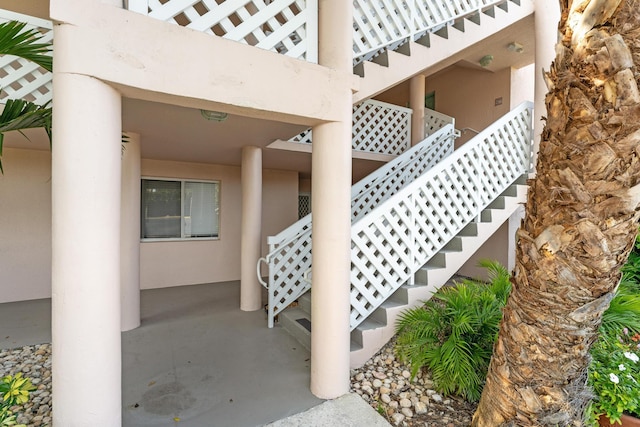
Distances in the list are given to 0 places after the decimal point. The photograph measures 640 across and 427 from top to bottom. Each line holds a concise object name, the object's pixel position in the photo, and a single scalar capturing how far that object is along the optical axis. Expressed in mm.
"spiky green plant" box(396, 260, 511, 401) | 2865
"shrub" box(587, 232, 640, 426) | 2420
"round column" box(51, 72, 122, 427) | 1858
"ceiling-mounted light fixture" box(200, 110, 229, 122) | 3197
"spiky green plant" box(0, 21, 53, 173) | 1861
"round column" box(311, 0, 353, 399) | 2789
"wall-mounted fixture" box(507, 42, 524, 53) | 6008
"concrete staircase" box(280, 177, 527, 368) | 3549
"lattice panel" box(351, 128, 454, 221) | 5852
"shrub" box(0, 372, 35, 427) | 1553
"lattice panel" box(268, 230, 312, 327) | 4516
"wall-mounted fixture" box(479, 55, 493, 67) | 6405
